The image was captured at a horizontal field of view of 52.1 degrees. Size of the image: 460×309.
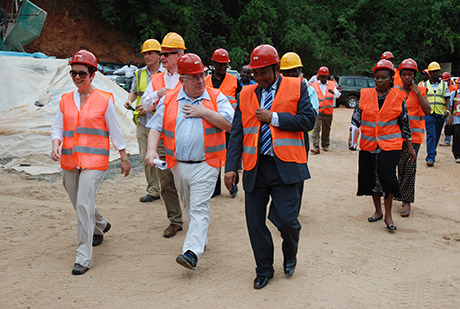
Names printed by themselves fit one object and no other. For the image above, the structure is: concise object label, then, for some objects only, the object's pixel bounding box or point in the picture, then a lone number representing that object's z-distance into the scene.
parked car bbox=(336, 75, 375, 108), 26.03
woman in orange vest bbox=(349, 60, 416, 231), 5.98
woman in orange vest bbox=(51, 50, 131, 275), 4.72
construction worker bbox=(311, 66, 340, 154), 12.60
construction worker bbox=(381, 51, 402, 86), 8.41
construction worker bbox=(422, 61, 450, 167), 11.28
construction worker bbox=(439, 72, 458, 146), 13.47
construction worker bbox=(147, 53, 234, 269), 4.68
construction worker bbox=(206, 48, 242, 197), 7.14
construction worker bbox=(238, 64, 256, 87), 8.54
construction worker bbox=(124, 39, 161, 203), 6.92
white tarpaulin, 9.54
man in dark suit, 4.23
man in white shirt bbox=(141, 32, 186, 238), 5.97
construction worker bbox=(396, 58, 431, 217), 6.86
